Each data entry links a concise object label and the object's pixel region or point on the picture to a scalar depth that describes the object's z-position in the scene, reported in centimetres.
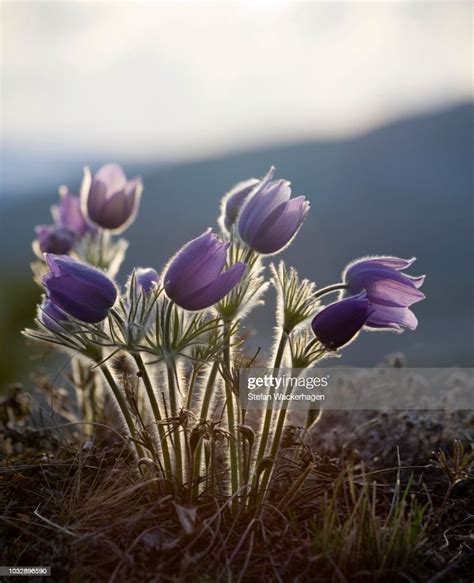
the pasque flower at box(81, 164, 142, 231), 60
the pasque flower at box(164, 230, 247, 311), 41
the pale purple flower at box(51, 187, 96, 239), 66
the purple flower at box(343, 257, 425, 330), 44
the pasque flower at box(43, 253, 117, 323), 41
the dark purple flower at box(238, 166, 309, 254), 43
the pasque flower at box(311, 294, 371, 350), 42
